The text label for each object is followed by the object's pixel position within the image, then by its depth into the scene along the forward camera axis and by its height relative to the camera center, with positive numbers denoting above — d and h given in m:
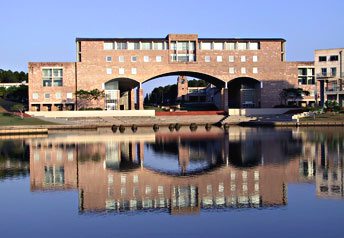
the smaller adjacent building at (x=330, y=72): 73.94 +7.93
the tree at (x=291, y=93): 80.19 +4.41
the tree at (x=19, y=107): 69.05 +2.17
